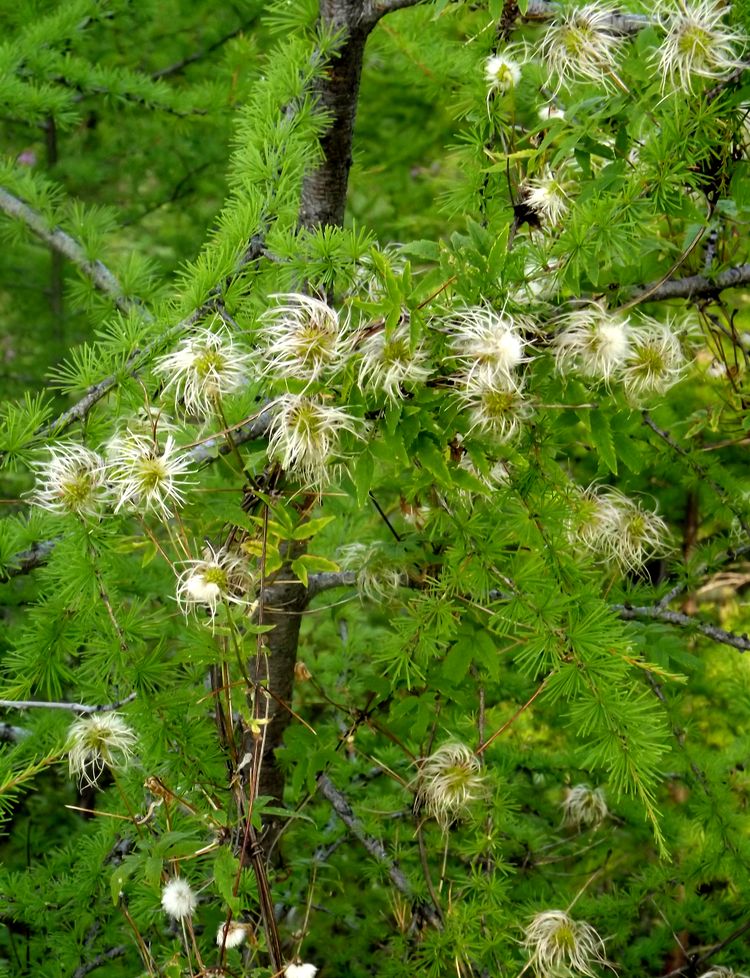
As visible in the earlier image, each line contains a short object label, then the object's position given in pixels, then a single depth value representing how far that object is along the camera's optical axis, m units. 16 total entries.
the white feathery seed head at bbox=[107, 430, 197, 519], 1.32
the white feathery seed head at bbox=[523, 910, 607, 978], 1.61
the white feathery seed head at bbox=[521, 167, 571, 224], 1.49
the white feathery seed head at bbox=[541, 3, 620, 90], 1.42
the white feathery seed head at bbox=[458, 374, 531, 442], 1.18
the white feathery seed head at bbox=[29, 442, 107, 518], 1.36
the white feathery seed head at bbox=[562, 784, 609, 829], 2.27
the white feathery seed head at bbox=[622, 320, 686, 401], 1.35
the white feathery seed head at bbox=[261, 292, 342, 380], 1.21
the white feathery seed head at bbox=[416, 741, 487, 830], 1.72
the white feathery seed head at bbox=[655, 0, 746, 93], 1.19
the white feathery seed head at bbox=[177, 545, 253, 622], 1.36
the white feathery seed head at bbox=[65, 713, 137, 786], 1.51
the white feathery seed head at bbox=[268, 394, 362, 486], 1.21
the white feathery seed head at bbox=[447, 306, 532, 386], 1.16
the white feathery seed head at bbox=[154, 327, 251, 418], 1.32
